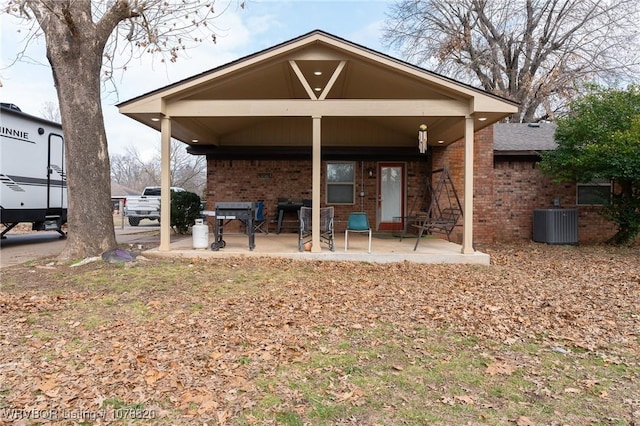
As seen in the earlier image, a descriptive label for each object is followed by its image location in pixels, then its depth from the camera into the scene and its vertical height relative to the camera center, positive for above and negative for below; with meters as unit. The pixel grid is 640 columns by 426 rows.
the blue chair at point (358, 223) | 7.81 -0.33
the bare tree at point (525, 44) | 18.59 +8.51
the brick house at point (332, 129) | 7.07 +1.76
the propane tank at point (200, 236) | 7.71 -0.60
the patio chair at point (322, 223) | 7.60 -0.33
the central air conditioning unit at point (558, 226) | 10.12 -0.47
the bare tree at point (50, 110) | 36.12 +8.81
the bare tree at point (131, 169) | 48.28 +4.65
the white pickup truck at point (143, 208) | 16.72 -0.10
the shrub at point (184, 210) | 10.96 -0.12
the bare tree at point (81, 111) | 6.97 +1.70
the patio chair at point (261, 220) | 10.50 -0.37
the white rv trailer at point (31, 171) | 8.68 +0.81
